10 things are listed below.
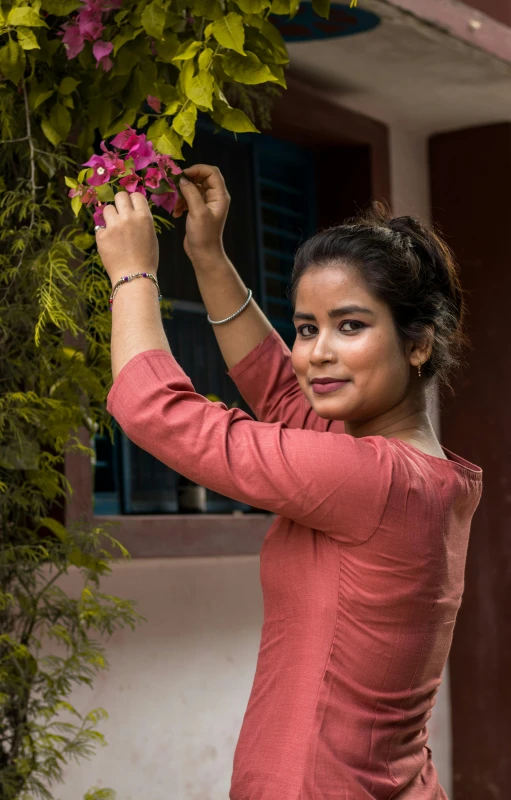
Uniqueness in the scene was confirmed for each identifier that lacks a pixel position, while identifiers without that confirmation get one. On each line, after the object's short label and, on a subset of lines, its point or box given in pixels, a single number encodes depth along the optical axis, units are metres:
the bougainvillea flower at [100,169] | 2.44
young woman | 2.29
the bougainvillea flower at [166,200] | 2.51
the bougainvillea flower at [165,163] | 2.47
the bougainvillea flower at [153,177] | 2.46
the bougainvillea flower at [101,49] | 2.63
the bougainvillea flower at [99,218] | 2.40
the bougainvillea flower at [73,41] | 2.65
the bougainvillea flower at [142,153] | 2.46
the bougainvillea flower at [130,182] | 2.43
